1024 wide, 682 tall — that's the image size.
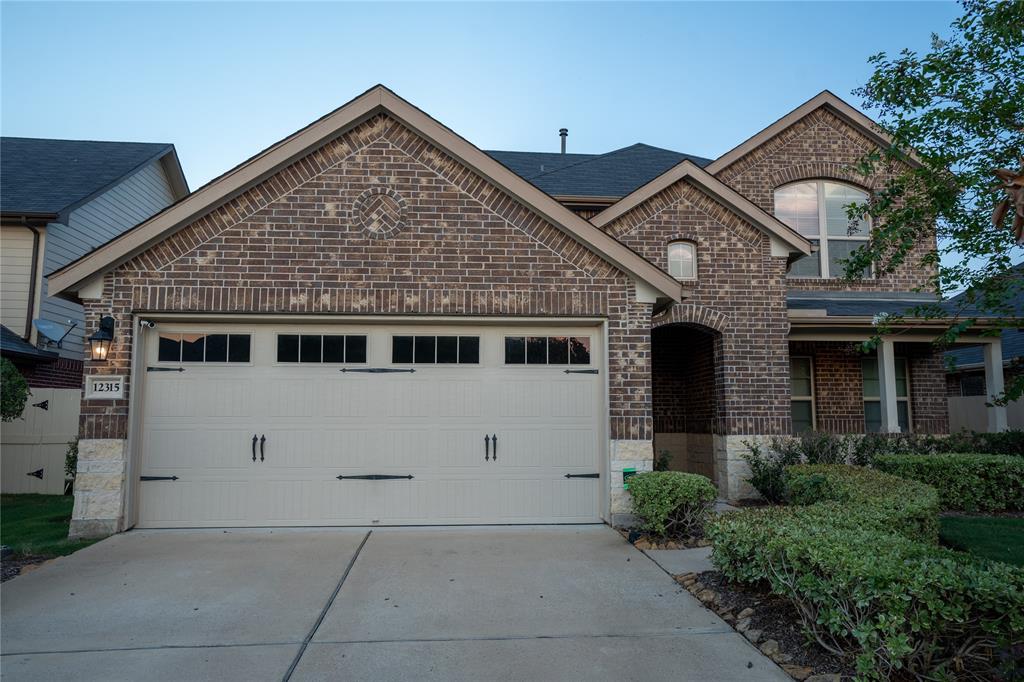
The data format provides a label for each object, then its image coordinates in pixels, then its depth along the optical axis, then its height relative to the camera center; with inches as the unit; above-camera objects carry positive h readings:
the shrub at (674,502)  300.8 -46.1
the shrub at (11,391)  390.3 +8.1
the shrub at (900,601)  144.9 -46.9
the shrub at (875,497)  244.8 -40.4
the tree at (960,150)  223.9 +92.3
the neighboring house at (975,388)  719.1 +13.8
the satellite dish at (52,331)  513.3 +57.1
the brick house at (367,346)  329.4 +29.3
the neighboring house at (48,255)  499.2 +122.9
